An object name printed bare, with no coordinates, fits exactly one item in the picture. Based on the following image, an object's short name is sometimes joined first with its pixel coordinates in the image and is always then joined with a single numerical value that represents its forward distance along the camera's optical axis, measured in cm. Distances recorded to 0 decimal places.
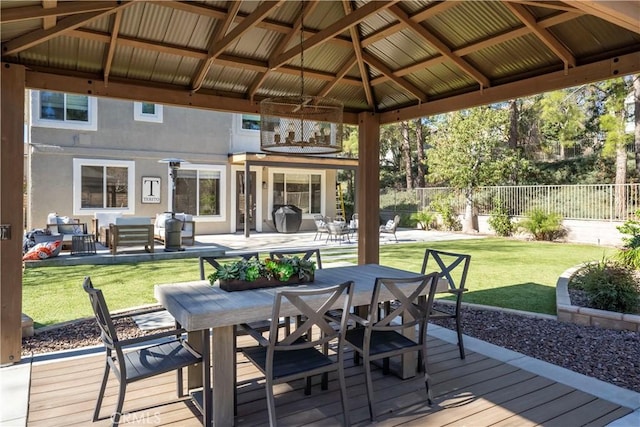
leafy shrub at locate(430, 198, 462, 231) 1667
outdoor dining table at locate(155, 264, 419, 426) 254
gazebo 357
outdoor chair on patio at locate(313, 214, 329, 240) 1276
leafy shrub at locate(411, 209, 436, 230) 1737
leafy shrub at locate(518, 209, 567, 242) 1354
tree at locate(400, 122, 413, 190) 2152
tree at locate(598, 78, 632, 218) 1252
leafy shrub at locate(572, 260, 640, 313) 496
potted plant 308
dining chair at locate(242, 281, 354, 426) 246
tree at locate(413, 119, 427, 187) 2177
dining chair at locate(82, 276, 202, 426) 243
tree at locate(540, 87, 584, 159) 1480
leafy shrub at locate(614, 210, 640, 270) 676
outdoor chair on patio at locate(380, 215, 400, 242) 1338
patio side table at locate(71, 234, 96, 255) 906
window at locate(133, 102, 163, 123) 1255
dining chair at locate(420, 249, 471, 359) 347
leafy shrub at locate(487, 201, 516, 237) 1483
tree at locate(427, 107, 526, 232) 1614
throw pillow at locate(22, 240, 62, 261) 825
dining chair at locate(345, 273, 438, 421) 278
